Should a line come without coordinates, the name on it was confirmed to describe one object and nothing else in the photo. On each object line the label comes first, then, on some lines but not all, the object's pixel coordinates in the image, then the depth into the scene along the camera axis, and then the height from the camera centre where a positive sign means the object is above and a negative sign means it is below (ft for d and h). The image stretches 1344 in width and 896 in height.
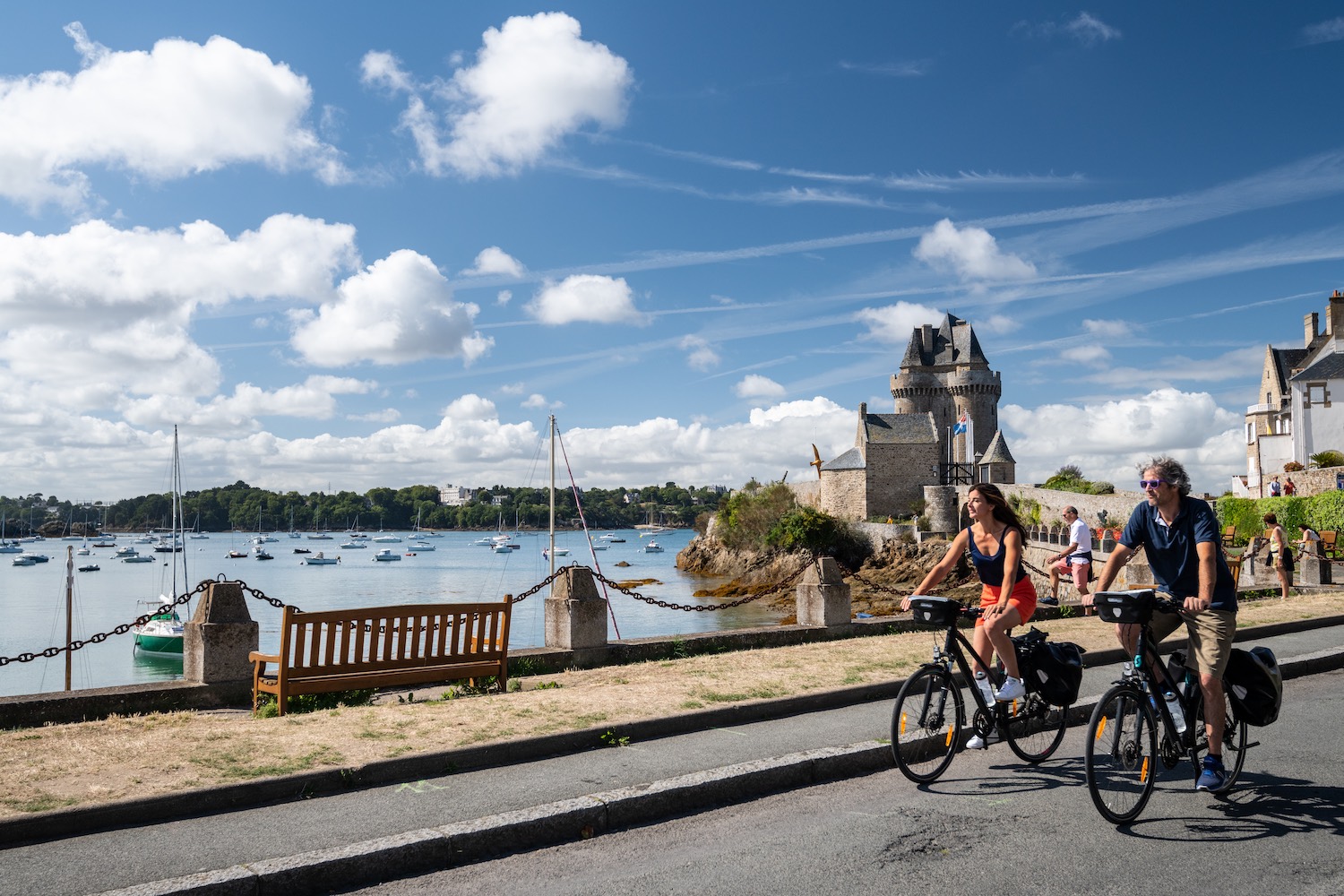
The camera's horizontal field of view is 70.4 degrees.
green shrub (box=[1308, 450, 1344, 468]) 120.78 +4.07
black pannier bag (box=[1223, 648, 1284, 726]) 17.53 -3.63
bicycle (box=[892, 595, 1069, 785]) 18.97 -4.42
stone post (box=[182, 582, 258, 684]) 28.37 -4.19
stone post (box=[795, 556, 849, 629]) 40.70 -4.40
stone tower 252.42 +30.32
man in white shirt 45.85 -3.15
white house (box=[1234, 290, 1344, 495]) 142.82 +13.26
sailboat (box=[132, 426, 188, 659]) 125.80 -18.38
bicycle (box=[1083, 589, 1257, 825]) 16.15 -4.14
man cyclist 17.31 -1.48
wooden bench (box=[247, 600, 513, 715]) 26.68 -4.69
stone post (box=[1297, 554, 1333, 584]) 61.05 -5.11
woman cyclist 19.43 -1.72
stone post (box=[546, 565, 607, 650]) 34.53 -4.26
